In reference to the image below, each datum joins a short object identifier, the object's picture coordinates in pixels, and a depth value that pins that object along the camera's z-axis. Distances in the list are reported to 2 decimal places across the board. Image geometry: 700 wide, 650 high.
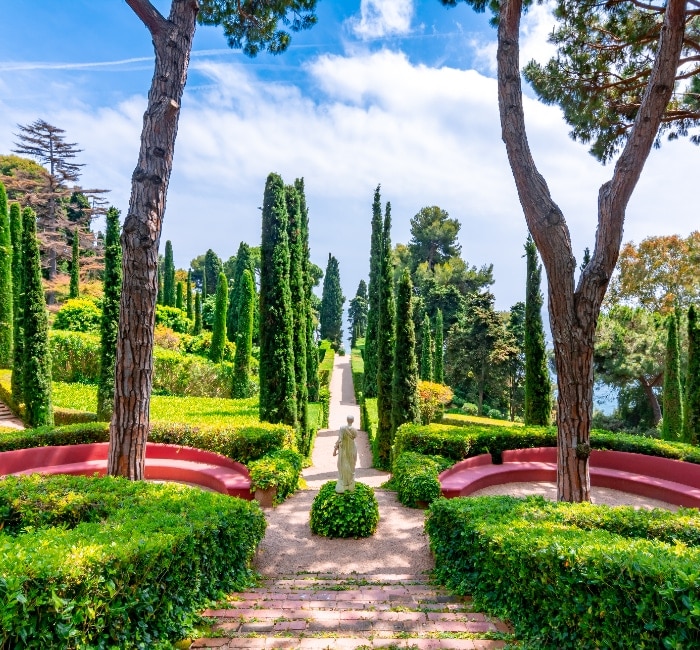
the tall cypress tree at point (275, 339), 11.85
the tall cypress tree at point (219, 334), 24.94
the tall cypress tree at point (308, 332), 20.05
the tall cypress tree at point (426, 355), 26.89
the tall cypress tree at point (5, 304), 18.45
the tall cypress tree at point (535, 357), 14.21
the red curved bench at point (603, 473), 8.95
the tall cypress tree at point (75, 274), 30.44
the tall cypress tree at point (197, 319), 33.22
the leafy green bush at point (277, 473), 8.12
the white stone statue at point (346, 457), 7.35
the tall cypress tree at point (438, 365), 27.86
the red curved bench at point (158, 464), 8.43
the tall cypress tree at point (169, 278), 40.75
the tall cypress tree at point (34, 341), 11.76
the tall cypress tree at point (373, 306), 22.81
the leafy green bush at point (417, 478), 8.19
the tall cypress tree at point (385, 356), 14.20
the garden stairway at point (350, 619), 3.54
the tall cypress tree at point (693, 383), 11.79
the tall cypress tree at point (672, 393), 14.83
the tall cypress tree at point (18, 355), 12.24
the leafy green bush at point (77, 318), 23.86
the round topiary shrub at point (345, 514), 6.91
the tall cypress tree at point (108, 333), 11.44
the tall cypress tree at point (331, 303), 45.00
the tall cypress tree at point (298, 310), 13.88
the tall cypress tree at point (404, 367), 13.63
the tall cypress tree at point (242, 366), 20.34
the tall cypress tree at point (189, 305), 38.89
